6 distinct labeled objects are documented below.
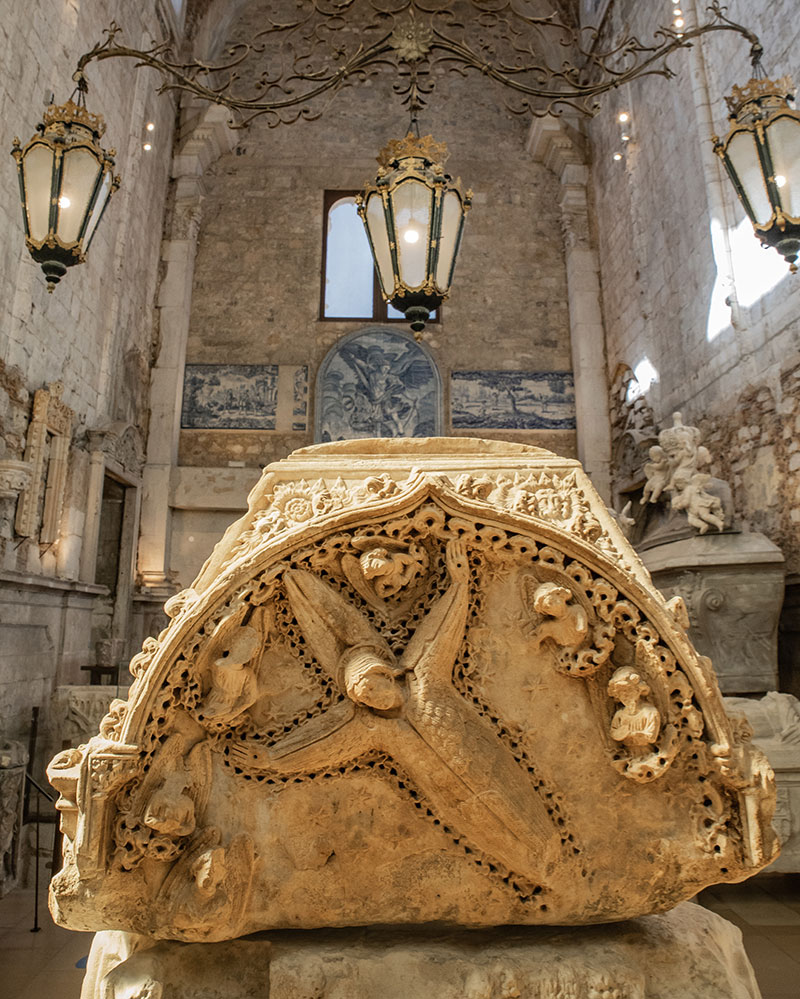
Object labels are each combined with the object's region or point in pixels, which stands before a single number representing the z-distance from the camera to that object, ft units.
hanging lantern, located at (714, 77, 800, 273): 8.27
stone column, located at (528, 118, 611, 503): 29.89
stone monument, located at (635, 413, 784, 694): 15.15
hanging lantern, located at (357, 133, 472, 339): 8.73
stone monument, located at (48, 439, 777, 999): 4.10
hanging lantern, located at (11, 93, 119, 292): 8.57
